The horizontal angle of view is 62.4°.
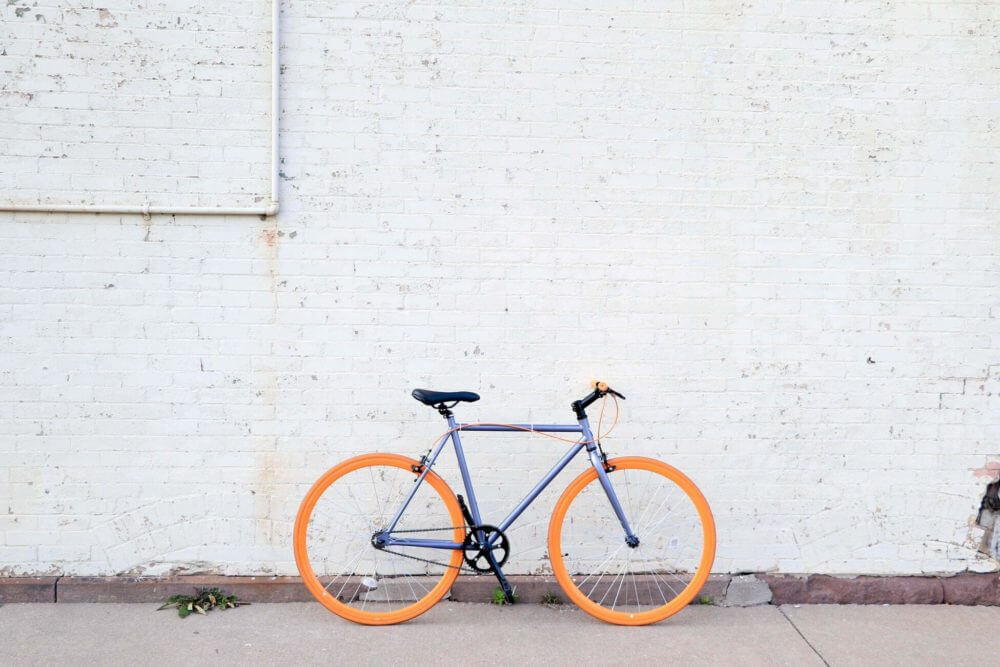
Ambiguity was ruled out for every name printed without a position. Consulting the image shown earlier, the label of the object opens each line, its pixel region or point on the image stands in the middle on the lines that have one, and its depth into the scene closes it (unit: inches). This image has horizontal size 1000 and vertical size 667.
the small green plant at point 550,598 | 166.1
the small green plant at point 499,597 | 165.0
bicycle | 154.9
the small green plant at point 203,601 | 159.5
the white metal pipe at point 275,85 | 155.6
